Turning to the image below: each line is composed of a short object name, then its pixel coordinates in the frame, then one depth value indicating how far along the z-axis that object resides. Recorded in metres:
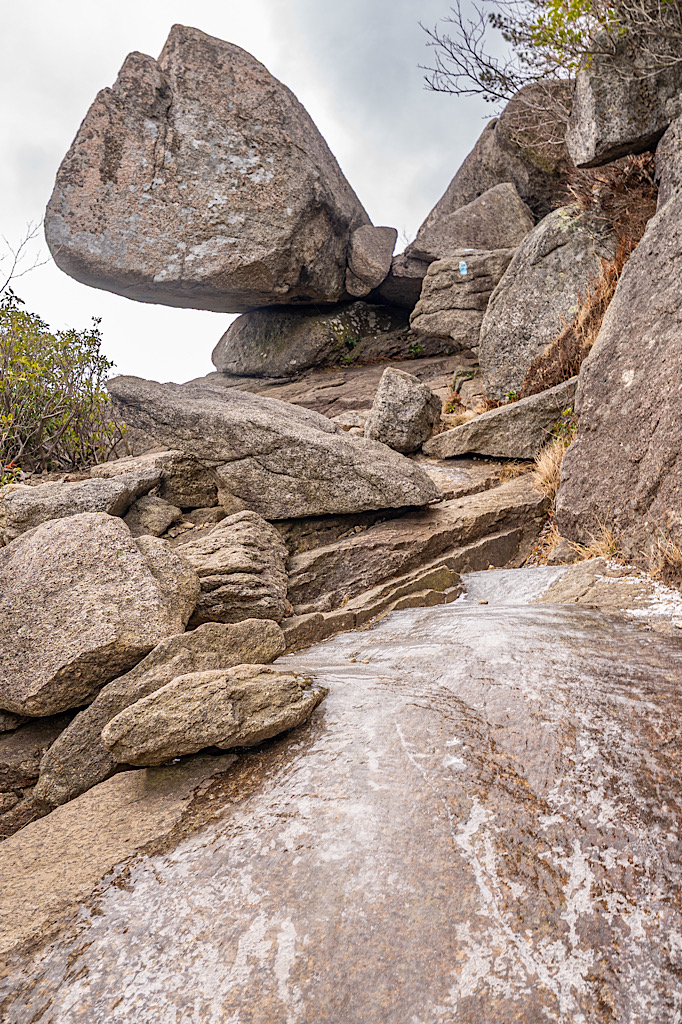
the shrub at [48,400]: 8.05
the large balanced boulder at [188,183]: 13.90
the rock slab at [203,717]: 2.91
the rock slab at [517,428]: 8.88
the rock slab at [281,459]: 6.91
